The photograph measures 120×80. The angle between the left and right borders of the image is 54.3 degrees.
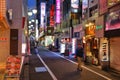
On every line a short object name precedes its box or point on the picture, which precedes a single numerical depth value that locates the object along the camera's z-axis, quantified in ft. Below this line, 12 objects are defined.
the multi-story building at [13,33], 26.60
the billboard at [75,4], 49.69
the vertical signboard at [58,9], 81.20
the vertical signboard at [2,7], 18.42
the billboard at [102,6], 29.88
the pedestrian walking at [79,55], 27.28
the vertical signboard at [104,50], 29.37
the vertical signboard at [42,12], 140.08
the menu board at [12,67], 17.25
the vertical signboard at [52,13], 93.46
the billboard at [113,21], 26.06
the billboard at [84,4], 43.02
